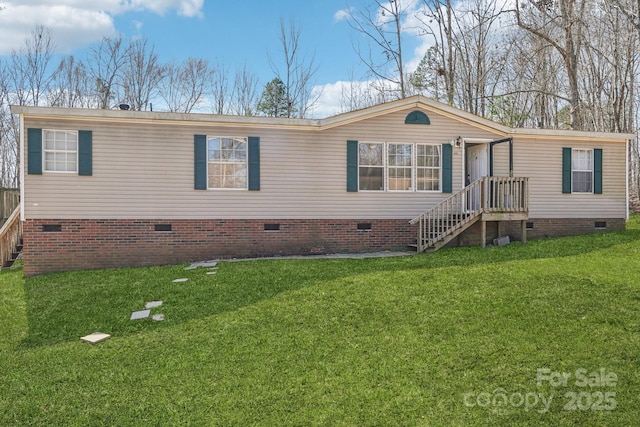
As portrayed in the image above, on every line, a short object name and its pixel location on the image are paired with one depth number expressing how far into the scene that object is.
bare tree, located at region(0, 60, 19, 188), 20.30
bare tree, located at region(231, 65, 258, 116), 23.42
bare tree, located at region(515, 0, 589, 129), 15.10
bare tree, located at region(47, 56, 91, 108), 21.48
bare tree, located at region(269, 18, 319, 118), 21.69
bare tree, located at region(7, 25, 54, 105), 20.66
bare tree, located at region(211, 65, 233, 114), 23.55
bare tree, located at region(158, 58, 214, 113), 23.23
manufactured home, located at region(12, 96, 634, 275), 9.05
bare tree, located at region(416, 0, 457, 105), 20.58
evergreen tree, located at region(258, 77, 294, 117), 22.94
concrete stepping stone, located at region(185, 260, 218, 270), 8.69
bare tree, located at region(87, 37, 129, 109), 22.22
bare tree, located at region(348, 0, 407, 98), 20.97
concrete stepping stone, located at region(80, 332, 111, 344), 5.05
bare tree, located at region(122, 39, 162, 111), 22.36
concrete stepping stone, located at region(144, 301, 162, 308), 6.26
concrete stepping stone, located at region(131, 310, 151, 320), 5.83
